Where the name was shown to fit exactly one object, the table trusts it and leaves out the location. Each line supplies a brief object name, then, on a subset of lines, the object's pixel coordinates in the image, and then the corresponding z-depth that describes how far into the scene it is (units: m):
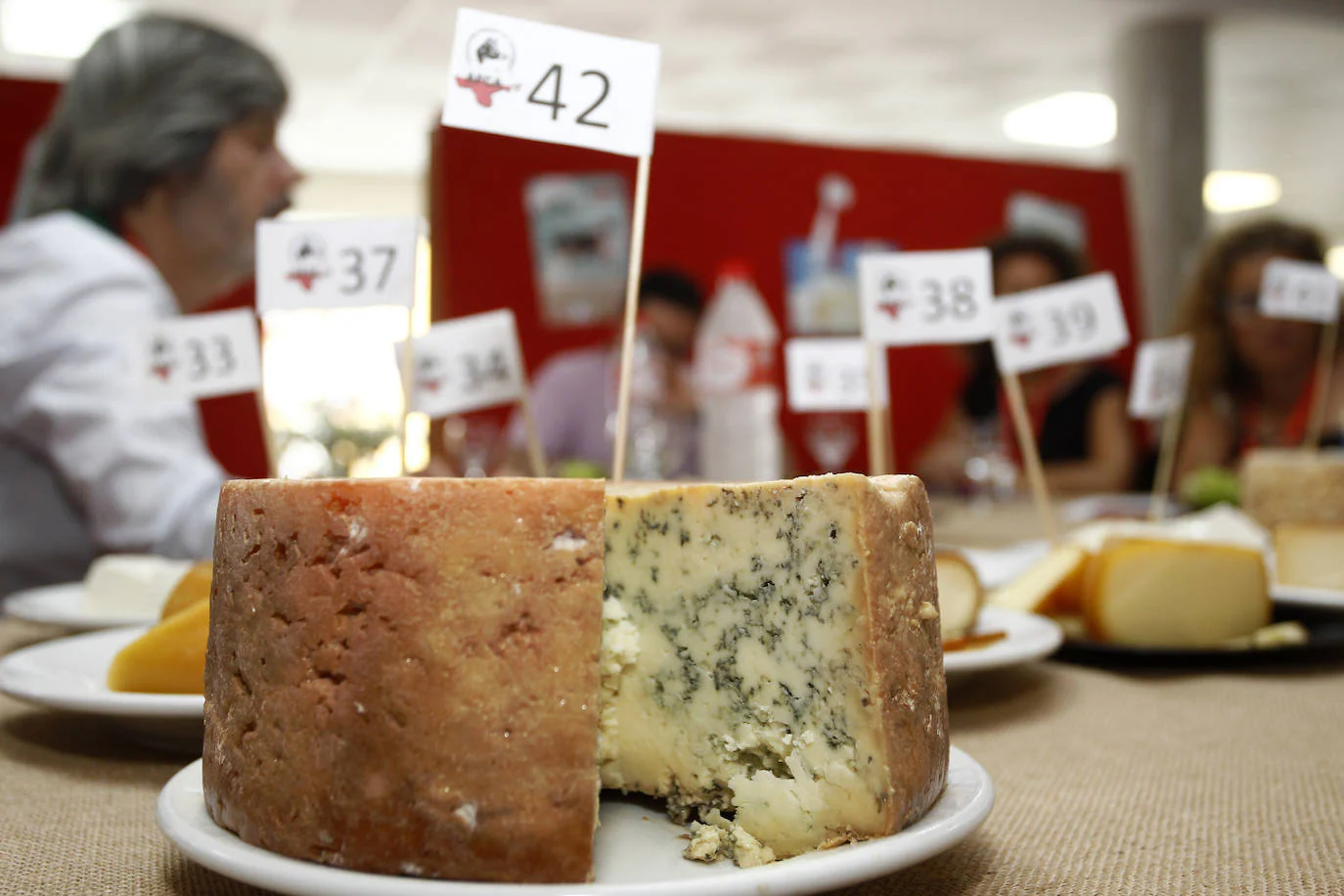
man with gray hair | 2.04
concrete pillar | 6.08
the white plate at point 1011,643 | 1.15
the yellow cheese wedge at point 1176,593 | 1.43
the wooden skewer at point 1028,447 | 1.59
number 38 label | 1.54
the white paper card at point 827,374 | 2.01
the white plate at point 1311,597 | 1.51
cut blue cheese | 0.73
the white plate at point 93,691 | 0.96
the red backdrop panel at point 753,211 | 4.66
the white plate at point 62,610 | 1.43
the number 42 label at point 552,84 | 1.04
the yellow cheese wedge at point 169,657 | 1.02
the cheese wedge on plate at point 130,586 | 1.48
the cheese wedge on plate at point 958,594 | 1.32
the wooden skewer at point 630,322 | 0.98
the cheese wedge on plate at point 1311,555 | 1.69
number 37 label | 1.31
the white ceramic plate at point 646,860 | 0.60
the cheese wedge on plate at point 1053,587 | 1.57
